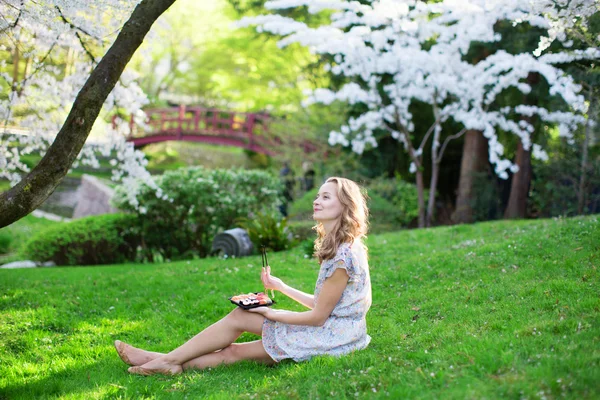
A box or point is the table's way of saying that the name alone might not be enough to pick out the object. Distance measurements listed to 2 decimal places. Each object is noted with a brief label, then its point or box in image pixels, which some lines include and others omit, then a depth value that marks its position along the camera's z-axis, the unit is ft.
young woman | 12.54
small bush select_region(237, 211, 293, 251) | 30.60
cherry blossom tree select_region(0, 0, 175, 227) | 13.67
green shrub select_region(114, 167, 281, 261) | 33.01
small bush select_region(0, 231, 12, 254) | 42.86
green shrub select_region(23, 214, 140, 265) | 33.04
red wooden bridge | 70.28
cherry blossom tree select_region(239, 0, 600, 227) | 30.66
